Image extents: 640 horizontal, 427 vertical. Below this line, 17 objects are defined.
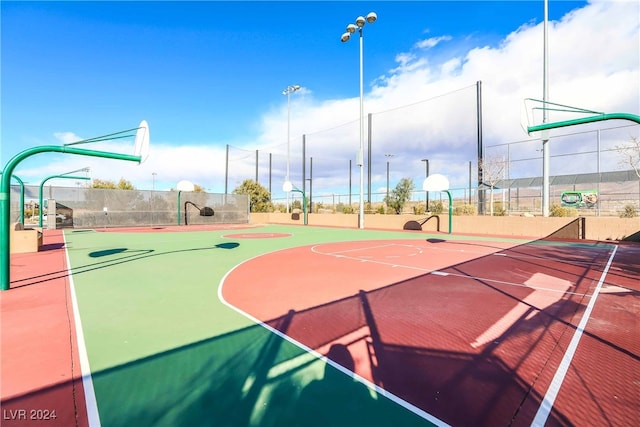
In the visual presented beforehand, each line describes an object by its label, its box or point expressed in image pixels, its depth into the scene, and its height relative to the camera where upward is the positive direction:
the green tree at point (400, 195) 26.23 +1.35
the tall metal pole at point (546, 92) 16.19 +6.35
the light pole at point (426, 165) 31.31 +4.73
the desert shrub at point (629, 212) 17.89 -0.13
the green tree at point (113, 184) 51.13 +4.57
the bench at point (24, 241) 10.94 -1.13
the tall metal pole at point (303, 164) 38.16 +5.81
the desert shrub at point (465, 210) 22.47 +0.02
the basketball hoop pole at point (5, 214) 5.91 -0.08
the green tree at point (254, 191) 41.38 +2.64
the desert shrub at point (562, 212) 19.53 -0.11
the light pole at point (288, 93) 30.88 +12.34
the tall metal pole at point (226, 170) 46.78 +6.23
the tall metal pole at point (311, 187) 37.19 +3.09
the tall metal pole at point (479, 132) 20.39 +5.30
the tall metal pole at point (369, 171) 28.87 +3.80
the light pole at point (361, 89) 20.75 +9.28
